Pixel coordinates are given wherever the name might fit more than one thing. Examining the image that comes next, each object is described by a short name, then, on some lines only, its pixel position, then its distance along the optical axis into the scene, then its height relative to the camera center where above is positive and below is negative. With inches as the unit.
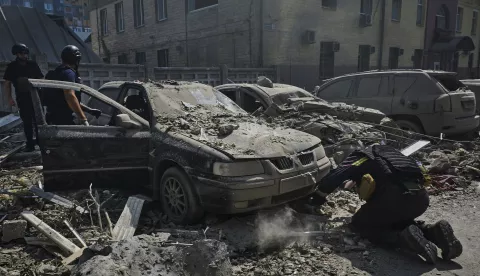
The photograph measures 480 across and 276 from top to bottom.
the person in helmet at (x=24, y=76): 253.6 -0.2
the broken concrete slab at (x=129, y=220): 140.5 -58.2
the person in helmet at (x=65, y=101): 183.2 -12.6
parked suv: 287.4 -20.0
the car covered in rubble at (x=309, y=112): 230.8 -26.5
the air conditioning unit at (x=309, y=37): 605.7 +61.8
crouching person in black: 130.8 -44.8
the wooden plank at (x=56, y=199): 161.0 -55.2
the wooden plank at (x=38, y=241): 136.3 -60.9
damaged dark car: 143.3 -33.5
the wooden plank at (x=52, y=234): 130.7 -57.7
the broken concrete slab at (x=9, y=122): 314.6 -39.7
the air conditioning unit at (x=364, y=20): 695.1 +101.9
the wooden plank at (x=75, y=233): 135.1 -59.2
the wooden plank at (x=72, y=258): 124.6 -61.7
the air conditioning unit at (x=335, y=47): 649.0 +48.5
